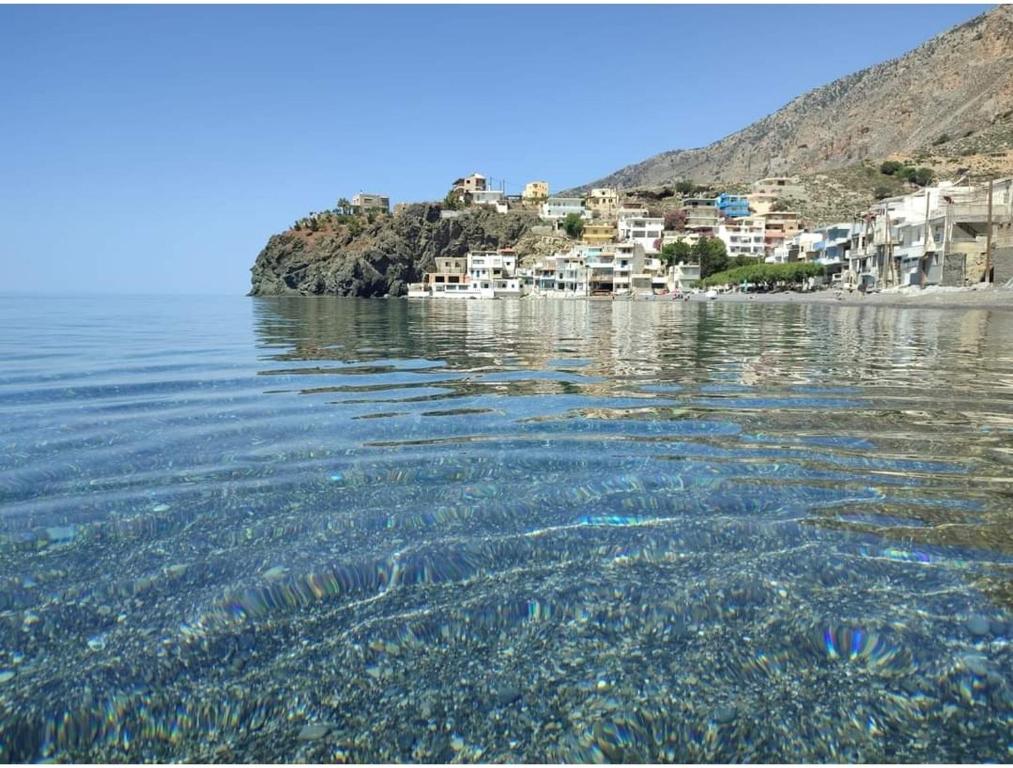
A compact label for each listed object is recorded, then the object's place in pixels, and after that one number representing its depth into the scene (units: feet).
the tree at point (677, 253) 363.56
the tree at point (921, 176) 439.63
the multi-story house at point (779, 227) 406.13
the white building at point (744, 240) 402.31
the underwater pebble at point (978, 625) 13.97
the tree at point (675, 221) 460.55
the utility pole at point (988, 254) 189.37
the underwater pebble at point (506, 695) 12.18
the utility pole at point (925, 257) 209.87
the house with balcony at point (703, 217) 434.71
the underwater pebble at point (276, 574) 16.63
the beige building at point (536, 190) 619.14
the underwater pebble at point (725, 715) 11.74
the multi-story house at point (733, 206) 488.44
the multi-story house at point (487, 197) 573.41
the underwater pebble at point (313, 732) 11.35
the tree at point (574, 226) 472.44
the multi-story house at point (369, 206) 604.58
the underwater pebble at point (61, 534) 18.89
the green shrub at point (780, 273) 295.28
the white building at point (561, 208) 525.34
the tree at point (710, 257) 360.89
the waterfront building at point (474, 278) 406.00
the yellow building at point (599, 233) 442.09
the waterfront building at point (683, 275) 352.28
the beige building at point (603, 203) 505.66
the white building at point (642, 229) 421.59
